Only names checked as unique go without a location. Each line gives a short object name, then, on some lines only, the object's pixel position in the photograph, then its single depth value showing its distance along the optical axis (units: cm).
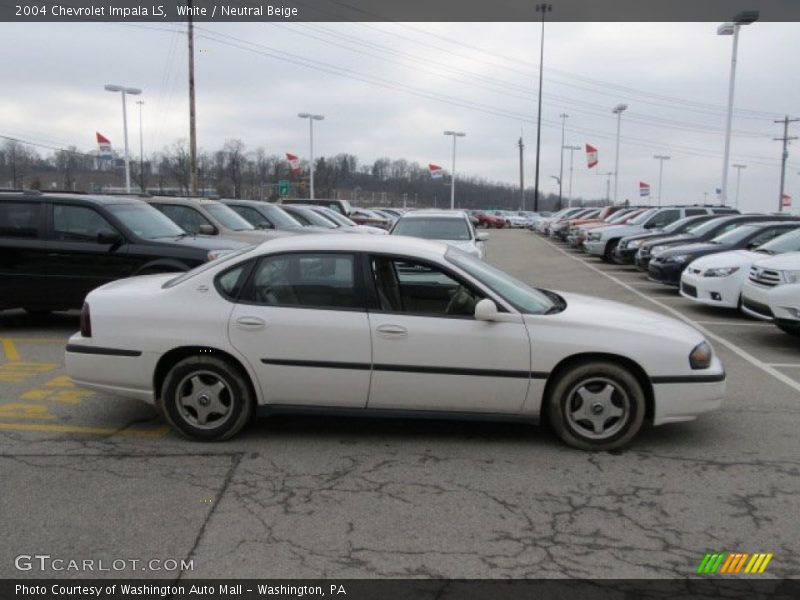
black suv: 841
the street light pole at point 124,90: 3069
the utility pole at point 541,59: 4997
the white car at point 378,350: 455
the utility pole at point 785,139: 6484
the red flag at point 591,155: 4638
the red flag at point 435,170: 5791
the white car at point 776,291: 766
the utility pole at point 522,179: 7606
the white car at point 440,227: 1229
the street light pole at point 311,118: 4331
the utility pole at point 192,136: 2636
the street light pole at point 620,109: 4238
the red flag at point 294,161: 4694
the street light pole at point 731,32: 2427
